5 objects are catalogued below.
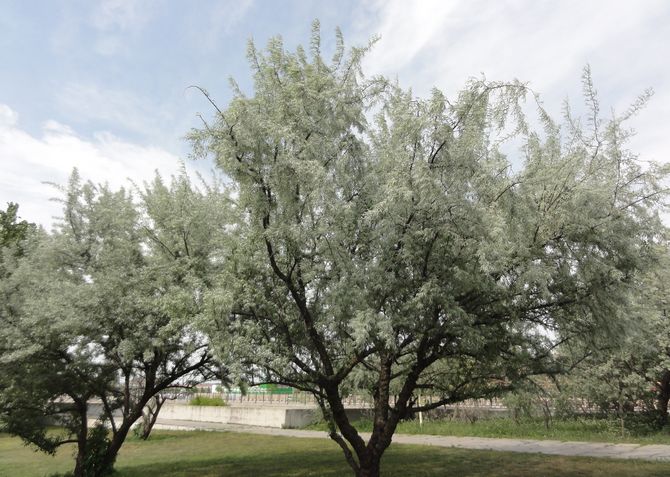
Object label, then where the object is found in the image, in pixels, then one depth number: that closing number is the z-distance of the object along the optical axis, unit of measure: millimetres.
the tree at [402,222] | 7152
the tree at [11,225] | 17456
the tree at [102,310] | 9734
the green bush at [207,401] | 37125
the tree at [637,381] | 16156
